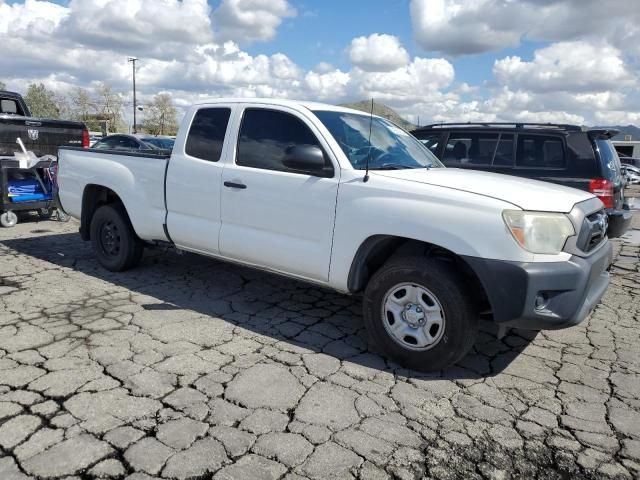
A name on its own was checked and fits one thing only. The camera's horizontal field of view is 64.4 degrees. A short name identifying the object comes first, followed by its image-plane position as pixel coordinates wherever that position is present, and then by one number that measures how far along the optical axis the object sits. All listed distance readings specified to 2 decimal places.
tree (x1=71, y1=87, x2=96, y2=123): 56.59
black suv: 6.27
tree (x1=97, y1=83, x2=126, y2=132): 58.03
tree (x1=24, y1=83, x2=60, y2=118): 52.22
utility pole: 55.03
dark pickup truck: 8.51
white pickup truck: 3.21
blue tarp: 8.41
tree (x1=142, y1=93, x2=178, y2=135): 63.64
